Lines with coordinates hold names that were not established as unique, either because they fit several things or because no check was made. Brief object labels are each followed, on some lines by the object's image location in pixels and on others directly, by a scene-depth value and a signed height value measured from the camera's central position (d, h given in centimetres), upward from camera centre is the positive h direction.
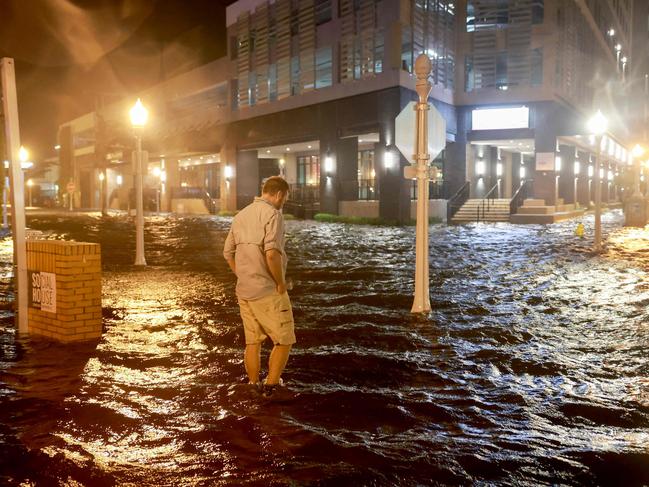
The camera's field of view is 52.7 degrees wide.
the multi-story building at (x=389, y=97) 3644 +663
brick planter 758 -102
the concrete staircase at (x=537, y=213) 3600 -73
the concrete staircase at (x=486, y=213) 3798 -69
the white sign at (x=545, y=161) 4022 +243
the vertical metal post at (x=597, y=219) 1862 -53
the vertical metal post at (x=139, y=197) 1577 +18
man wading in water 529 -54
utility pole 788 +26
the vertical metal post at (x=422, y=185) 932 +24
